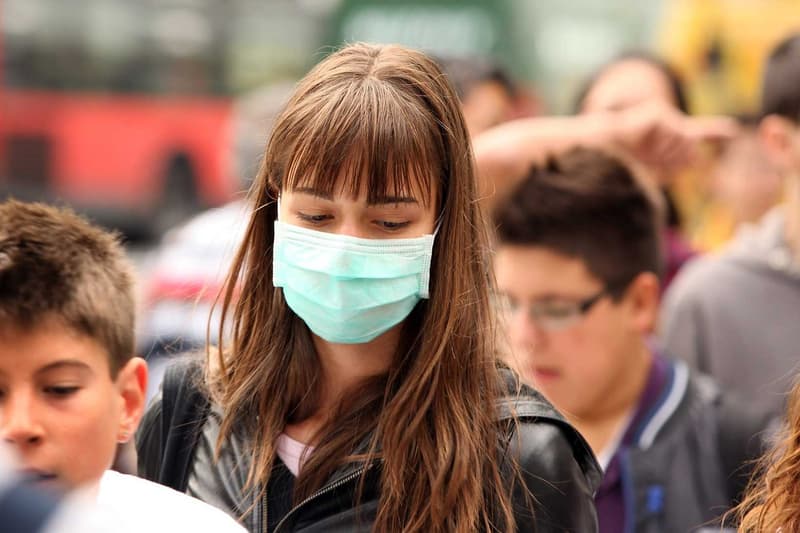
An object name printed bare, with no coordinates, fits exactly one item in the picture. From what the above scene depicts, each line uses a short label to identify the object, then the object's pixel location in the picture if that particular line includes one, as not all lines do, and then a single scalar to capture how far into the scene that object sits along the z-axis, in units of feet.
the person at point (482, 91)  37.70
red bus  102.12
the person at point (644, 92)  32.48
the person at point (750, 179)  39.34
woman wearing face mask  14.55
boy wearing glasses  19.94
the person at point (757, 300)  25.89
